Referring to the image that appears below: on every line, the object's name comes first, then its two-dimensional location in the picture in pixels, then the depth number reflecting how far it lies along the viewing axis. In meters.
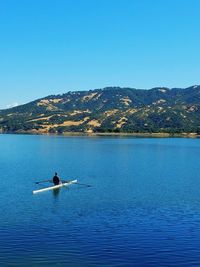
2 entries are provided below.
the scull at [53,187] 78.34
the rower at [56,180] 86.01
